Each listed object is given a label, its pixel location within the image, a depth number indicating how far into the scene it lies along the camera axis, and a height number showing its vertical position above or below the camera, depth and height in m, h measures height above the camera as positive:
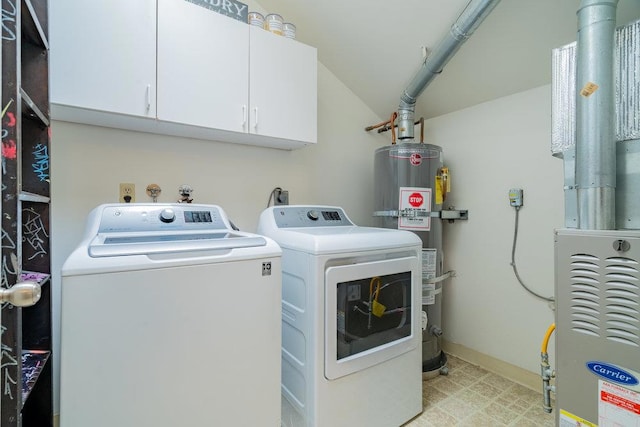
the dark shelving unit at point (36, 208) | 0.99 +0.02
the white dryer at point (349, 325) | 1.34 -0.57
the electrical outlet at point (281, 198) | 2.26 +0.13
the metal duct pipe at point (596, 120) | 0.99 +0.33
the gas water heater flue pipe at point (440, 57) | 1.55 +1.01
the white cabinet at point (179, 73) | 1.32 +0.75
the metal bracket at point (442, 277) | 2.16 -0.49
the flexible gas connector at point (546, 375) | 1.24 -0.69
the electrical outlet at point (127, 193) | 1.71 +0.13
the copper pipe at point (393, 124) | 2.48 +0.78
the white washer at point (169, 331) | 0.88 -0.40
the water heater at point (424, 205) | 2.13 +0.08
